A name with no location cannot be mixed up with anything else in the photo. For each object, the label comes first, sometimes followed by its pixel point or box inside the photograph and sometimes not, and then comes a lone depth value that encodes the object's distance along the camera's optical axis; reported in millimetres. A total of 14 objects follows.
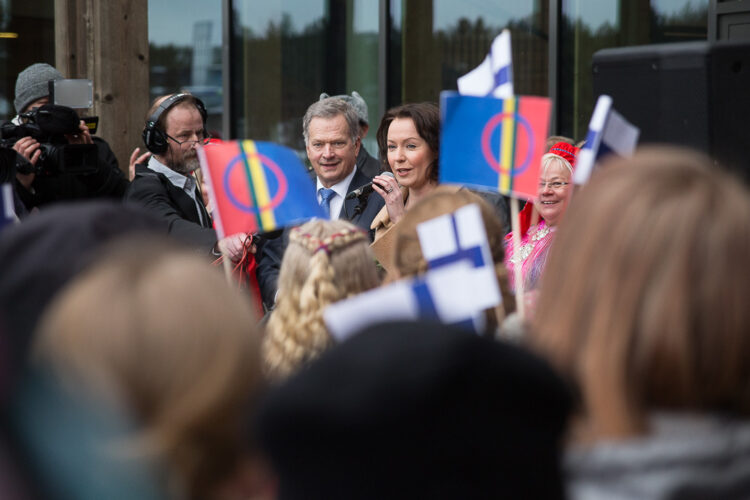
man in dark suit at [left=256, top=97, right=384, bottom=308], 8432
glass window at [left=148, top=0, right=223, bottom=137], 15446
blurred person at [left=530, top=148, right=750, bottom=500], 2227
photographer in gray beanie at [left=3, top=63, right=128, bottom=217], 8981
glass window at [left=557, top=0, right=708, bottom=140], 12433
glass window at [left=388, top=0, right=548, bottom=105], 13598
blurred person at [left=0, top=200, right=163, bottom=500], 2013
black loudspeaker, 5217
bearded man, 8535
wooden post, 12943
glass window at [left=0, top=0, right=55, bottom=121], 16409
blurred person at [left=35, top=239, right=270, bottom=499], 1983
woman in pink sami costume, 7730
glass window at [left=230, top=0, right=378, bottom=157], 14942
